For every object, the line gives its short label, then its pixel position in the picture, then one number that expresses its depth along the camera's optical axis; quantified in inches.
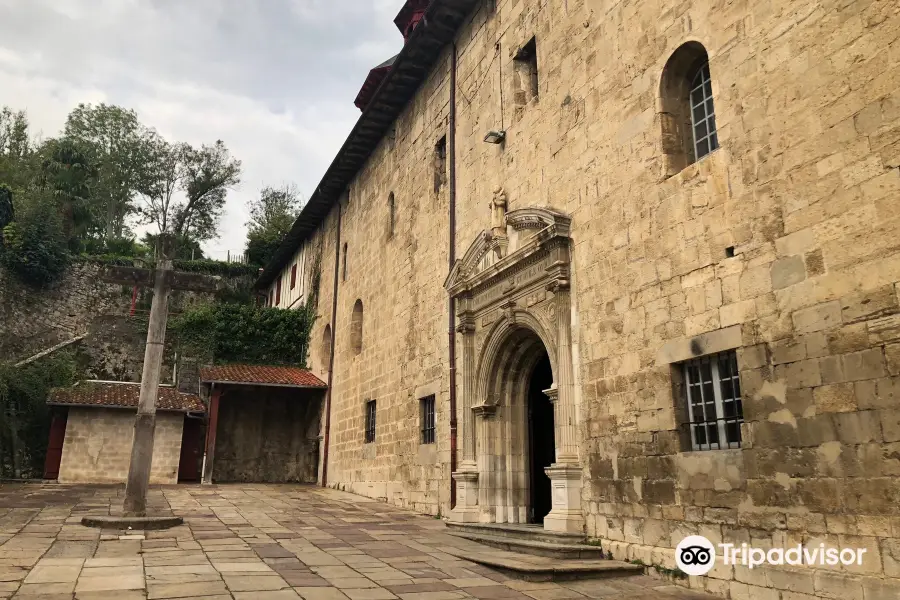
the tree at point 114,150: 1493.6
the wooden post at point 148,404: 360.8
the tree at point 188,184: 1544.0
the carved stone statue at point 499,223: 394.0
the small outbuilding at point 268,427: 770.2
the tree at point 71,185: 1175.0
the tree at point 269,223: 1224.8
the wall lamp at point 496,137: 410.3
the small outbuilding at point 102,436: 685.9
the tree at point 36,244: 956.6
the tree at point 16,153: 1282.0
